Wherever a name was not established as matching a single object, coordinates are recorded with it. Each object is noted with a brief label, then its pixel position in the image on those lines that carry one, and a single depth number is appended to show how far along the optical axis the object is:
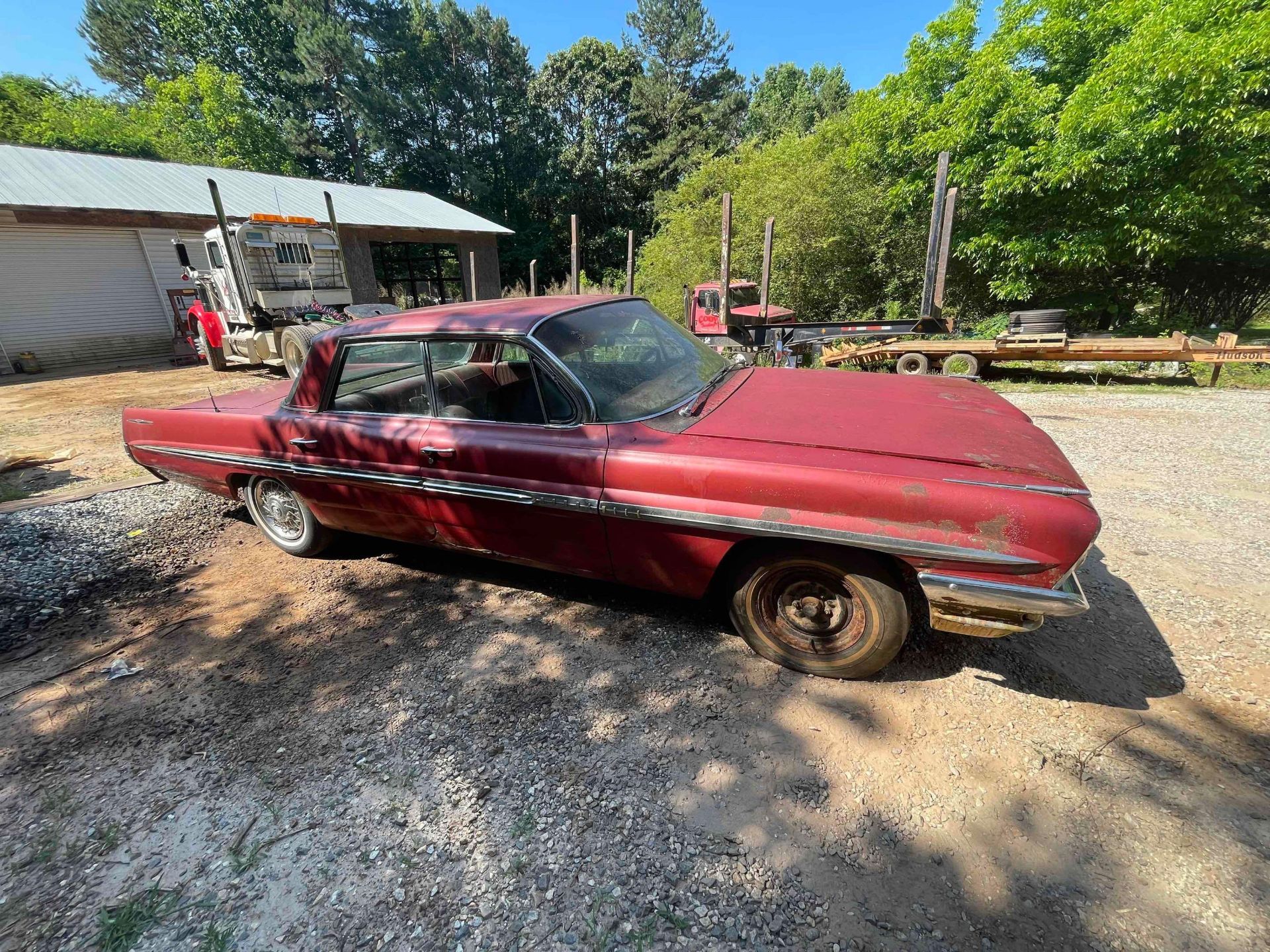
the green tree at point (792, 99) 32.38
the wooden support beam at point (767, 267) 8.99
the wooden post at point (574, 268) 11.16
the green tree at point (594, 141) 34.06
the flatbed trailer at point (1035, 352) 8.14
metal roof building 12.32
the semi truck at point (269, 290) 9.63
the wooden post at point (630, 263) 11.33
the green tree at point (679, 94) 33.06
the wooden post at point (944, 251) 6.39
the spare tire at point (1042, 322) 9.04
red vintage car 2.04
